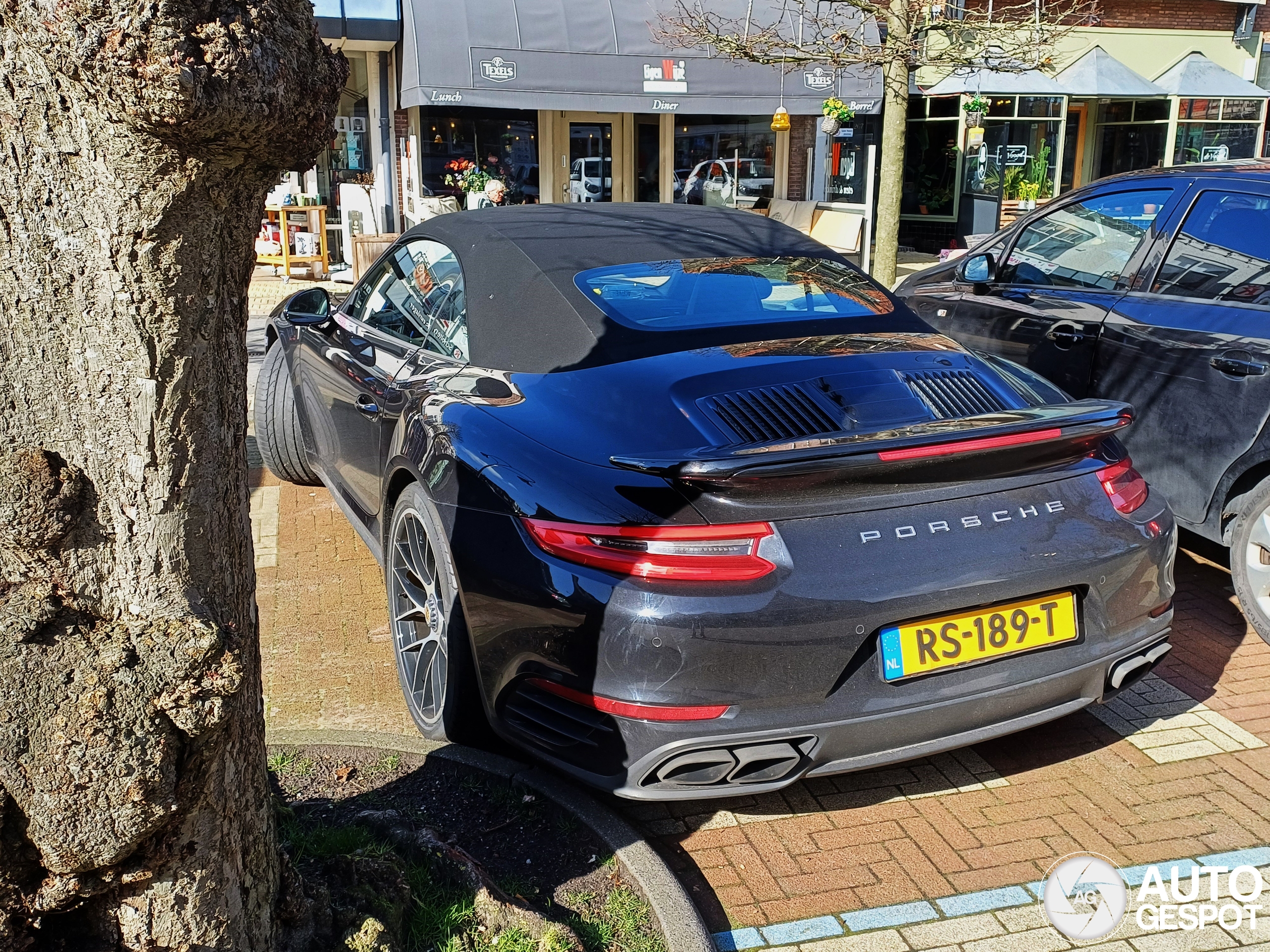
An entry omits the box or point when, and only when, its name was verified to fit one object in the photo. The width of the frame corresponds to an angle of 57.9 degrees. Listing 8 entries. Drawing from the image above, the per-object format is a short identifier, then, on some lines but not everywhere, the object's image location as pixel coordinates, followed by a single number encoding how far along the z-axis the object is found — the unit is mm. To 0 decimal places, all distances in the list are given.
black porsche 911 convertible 2688
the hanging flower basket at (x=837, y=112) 13859
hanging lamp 14195
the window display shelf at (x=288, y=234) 14859
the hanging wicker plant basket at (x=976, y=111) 17516
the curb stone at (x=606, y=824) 2582
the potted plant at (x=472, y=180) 14773
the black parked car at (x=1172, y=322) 4312
